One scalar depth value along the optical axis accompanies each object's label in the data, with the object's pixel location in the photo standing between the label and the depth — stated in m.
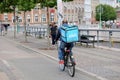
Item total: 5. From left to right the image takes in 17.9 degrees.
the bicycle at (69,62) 12.29
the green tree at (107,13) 117.38
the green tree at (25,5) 28.10
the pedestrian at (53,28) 28.12
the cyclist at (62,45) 12.76
